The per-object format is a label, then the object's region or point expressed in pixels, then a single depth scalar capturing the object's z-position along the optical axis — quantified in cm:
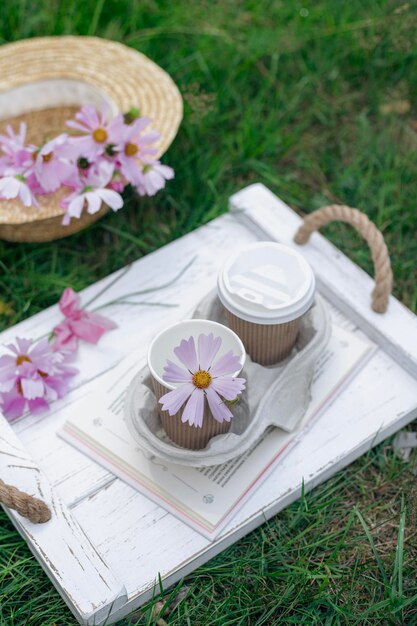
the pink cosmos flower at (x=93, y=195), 123
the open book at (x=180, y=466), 107
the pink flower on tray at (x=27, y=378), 115
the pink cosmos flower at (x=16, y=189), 122
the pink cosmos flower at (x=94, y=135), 128
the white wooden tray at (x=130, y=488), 100
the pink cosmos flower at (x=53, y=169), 126
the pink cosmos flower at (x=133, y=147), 128
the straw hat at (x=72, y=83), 145
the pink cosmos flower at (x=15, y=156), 125
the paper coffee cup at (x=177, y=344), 99
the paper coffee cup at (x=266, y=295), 103
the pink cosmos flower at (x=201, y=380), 93
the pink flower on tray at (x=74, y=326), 124
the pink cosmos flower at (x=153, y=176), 130
